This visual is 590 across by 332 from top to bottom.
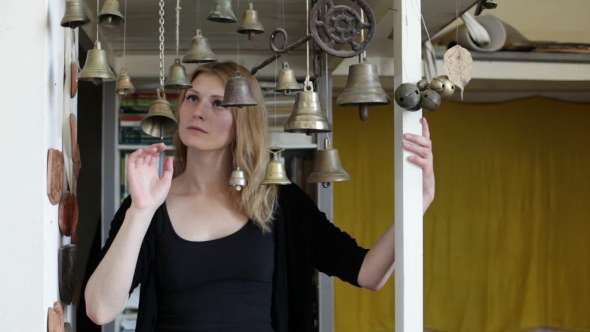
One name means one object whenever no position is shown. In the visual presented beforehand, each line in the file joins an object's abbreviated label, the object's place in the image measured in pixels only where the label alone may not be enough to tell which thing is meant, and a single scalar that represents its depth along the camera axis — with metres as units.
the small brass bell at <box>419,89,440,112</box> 2.50
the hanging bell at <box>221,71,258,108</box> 2.62
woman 2.73
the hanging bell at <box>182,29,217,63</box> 2.68
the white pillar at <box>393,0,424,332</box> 2.52
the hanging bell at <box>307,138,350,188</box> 2.72
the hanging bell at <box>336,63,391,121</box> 2.59
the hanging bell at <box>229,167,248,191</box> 2.77
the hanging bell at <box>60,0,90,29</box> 2.48
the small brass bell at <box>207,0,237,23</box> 2.63
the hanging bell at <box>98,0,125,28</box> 2.55
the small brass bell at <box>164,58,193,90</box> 2.67
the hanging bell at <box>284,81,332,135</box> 2.62
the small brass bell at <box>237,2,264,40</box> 2.65
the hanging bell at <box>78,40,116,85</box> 2.58
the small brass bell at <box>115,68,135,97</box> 2.66
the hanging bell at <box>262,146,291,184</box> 2.70
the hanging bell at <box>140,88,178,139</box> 2.66
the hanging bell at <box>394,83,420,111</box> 2.49
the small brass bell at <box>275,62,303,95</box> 2.70
